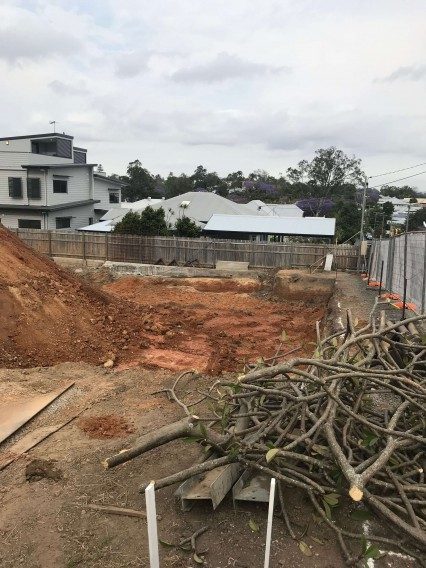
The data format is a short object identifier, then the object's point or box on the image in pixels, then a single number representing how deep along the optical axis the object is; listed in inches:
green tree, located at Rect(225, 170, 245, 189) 3107.8
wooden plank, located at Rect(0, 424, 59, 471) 191.7
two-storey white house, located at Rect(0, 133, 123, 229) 1223.5
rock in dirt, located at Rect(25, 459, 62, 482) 172.1
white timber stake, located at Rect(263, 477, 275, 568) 107.8
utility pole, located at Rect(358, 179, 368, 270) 861.6
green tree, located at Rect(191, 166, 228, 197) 2790.6
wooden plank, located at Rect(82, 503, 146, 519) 141.0
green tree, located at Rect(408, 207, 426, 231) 1849.2
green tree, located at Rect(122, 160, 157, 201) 2566.4
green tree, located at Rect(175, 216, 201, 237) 1000.9
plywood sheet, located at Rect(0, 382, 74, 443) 221.8
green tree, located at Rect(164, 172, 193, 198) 2696.9
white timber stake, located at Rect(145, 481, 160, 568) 93.6
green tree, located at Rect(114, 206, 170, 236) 973.2
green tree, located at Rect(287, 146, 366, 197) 2215.8
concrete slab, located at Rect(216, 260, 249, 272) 890.1
